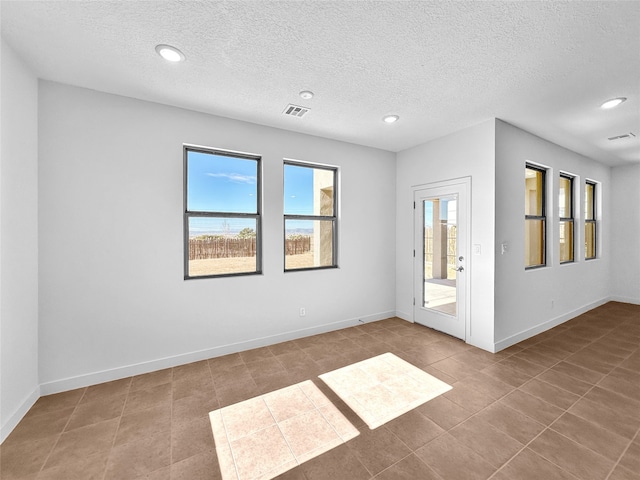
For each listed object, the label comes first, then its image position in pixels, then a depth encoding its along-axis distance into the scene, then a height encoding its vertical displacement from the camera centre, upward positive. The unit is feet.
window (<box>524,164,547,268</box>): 12.90 +1.13
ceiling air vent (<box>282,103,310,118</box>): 9.77 +4.95
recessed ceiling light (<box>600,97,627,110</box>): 9.04 +4.82
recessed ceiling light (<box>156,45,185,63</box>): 6.60 +4.84
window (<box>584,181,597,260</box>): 17.60 +1.20
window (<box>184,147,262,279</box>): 10.32 +1.08
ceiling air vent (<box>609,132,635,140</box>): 12.32 +4.92
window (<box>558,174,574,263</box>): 15.64 +1.32
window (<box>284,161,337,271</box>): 12.41 +1.15
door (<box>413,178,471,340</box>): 11.82 -0.79
